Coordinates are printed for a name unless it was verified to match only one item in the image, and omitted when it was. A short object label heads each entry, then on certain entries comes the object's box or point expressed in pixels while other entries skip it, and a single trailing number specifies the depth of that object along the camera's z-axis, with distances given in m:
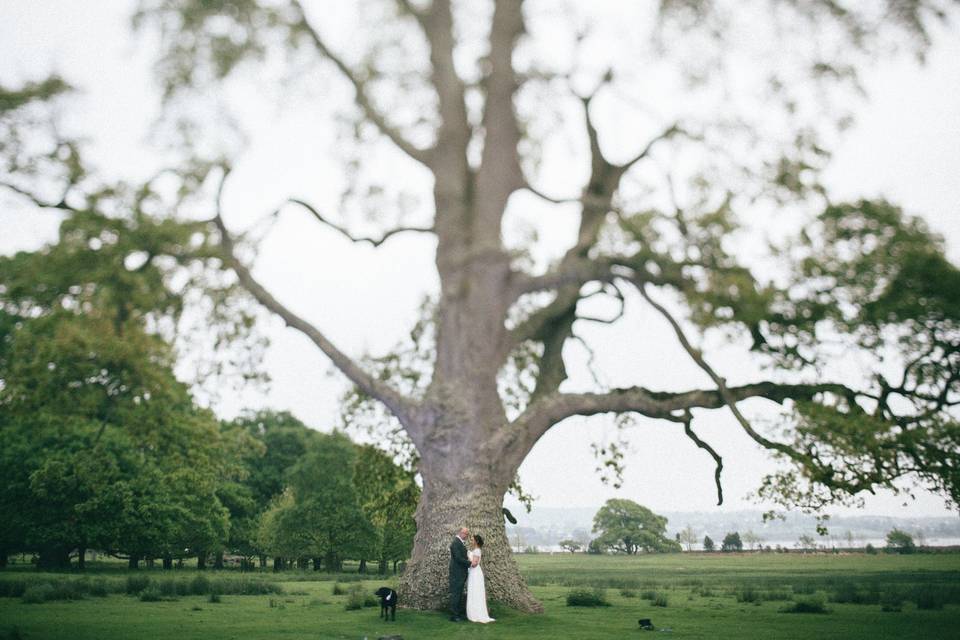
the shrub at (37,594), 16.55
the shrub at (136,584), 22.20
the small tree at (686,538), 108.69
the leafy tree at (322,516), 49.72
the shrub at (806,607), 17.66
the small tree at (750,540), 110.96
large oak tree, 12.42
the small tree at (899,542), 83.06
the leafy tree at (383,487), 20.53
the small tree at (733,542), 111.12
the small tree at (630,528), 120.88
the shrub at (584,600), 18.42
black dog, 12.70
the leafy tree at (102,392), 12.97
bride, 13.10
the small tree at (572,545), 136.38
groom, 13.25
